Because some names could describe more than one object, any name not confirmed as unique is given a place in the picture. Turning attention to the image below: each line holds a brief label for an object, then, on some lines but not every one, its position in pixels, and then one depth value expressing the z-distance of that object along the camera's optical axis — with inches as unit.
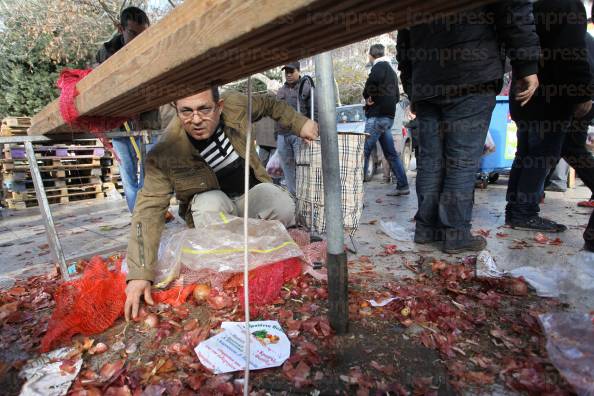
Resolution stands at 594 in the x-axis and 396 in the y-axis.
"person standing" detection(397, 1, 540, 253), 92.0
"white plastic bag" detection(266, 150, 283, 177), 202.1
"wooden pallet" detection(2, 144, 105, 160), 271.6
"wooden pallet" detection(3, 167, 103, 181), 273.3
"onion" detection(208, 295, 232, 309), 77.4
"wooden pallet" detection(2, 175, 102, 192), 273.1
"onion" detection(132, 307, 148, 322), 74.1
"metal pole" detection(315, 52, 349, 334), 58.3
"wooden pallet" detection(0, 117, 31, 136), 258.2
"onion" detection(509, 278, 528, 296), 74.1
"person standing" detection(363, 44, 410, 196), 212.8
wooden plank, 28.6
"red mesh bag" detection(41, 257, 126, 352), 66.9
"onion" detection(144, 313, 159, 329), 71.4
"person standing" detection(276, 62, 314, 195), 190.4
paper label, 56.5
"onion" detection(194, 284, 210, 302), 80.7
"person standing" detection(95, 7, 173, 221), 139.4
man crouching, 76.7
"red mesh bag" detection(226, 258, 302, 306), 77.7
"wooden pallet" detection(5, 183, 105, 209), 275.1
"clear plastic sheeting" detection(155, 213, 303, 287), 83.3
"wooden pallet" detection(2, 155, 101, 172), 271.1
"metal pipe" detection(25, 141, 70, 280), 88.7
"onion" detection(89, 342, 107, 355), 64.1
